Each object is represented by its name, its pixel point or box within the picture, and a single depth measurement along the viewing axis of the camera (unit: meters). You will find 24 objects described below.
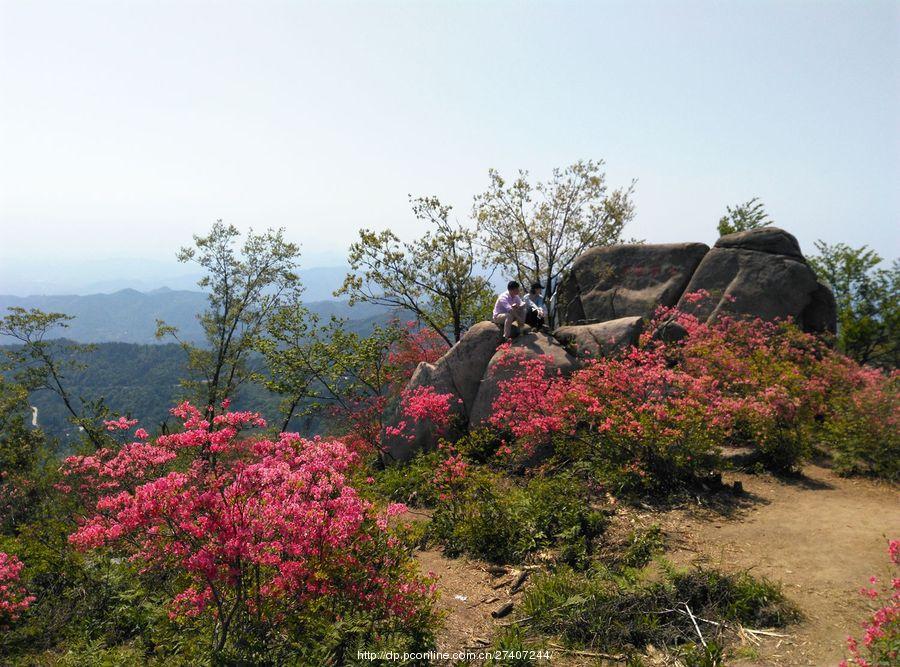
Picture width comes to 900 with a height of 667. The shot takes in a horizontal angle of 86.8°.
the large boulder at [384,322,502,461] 15.09
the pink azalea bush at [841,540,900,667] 4.24
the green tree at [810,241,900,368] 27.19
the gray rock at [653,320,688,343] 15.70
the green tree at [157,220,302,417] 30.16
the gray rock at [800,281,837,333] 18.36
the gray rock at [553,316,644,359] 14.71
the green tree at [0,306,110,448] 23.48
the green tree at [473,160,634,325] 23.97
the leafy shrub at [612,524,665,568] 7.35
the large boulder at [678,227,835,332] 17.84
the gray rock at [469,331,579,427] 14.16
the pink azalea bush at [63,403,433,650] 4.82
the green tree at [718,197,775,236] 28.53
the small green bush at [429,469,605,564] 8.29
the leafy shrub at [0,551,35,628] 7.54
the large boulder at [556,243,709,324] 19.62
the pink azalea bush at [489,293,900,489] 10.12
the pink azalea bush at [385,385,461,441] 12.60
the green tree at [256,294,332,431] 18.83
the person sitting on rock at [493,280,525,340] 15.23
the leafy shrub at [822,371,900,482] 10.85
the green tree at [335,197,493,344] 20.86
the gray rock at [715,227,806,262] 18.72
